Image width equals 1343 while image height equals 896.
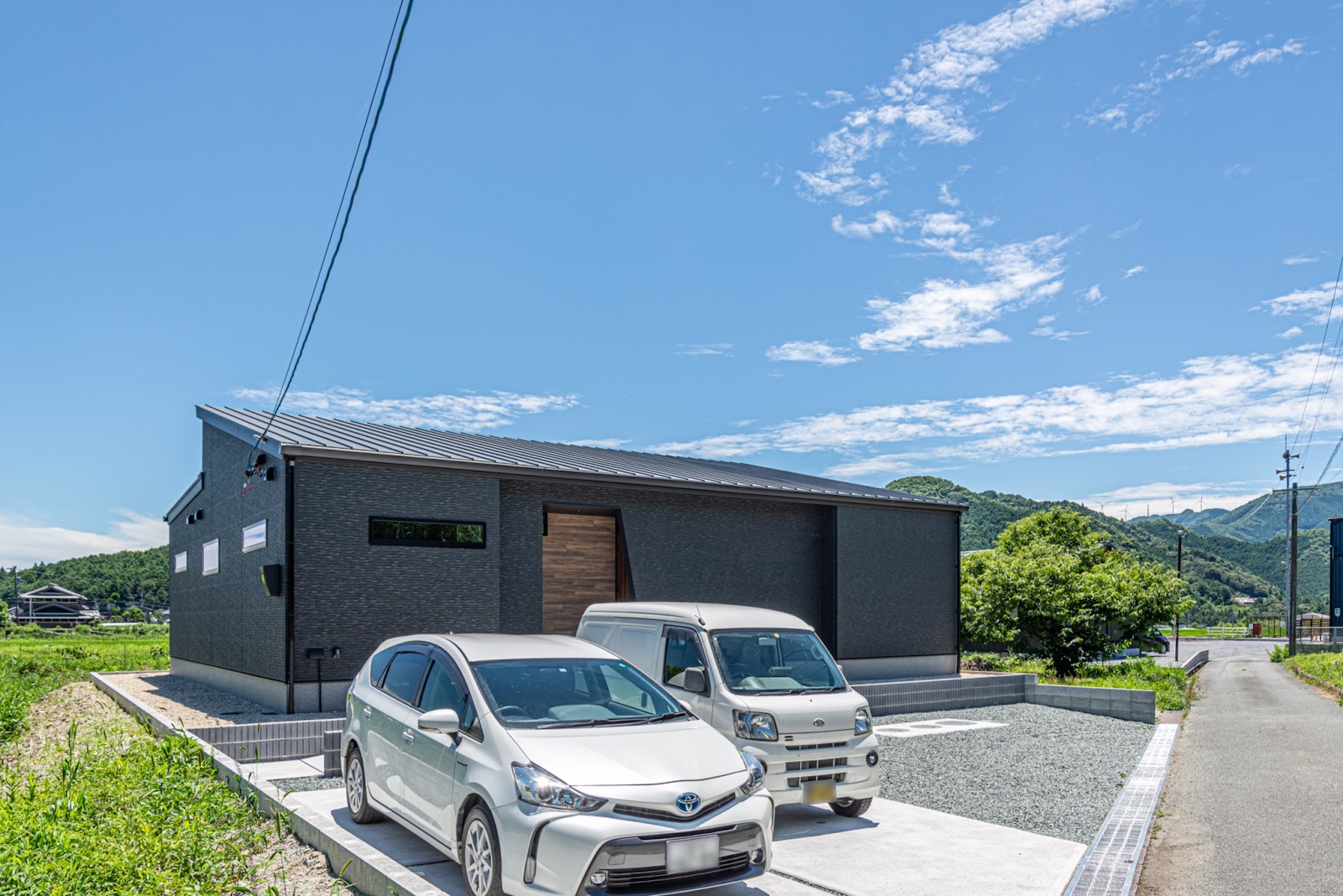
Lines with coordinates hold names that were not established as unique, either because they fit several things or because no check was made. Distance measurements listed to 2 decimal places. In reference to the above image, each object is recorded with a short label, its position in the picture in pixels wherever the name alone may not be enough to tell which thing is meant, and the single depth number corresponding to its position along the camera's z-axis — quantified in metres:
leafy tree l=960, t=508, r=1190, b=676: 20.09
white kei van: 7.37
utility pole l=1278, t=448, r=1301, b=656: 40.16
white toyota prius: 4.92
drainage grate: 6.01
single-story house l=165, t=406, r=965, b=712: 12.98
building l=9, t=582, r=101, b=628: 92.06
